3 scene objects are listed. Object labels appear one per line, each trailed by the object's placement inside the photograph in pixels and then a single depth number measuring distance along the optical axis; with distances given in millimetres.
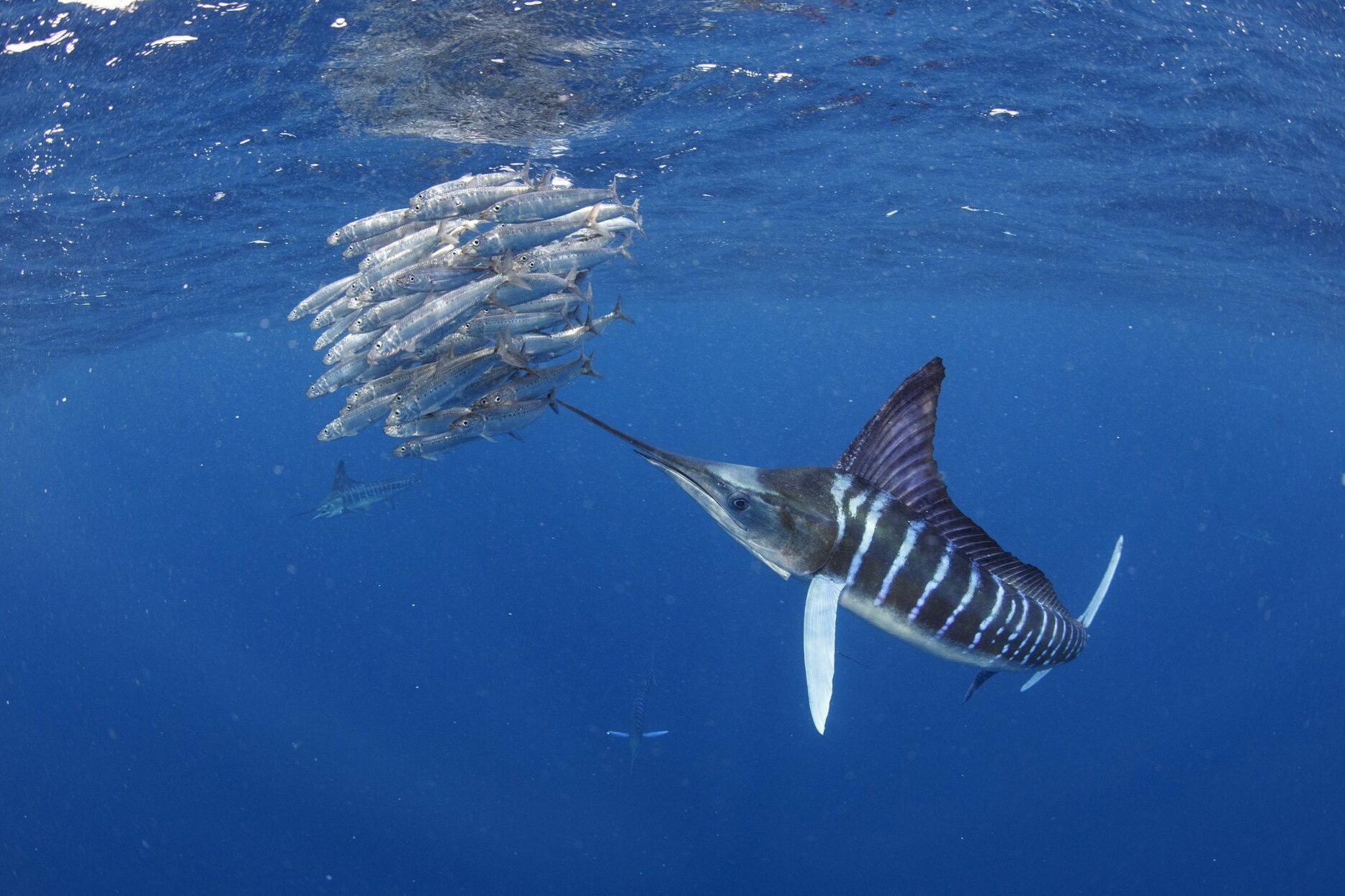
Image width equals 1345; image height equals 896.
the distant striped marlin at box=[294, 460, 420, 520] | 13750
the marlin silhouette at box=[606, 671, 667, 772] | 14461
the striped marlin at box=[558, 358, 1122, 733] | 3055
